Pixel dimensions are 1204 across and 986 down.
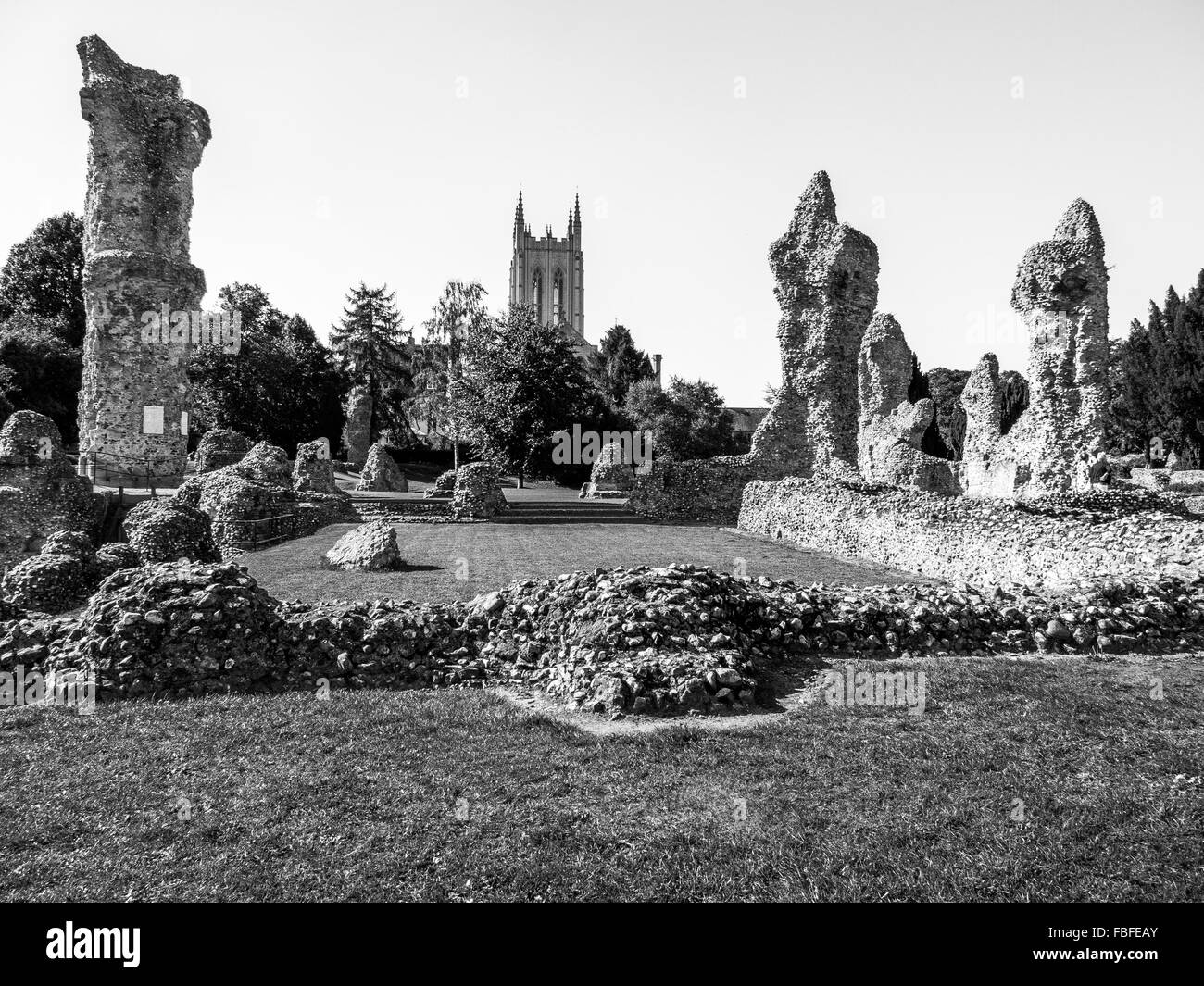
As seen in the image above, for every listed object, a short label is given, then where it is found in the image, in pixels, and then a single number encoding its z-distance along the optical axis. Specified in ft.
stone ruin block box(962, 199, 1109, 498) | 61.41
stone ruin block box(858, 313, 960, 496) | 90.63
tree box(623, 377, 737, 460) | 158.30
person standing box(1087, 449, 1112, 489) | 59.72
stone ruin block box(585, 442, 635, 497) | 126.11
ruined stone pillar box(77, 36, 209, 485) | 87.97
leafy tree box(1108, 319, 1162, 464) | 149.59
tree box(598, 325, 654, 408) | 211.00
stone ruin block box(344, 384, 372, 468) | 155.53
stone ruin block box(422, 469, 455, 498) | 105.29
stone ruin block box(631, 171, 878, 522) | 89.10
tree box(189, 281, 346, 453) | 154.71
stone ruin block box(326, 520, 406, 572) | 48.01
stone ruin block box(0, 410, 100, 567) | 52.19
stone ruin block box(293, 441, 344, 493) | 92.22
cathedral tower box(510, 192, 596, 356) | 395.34
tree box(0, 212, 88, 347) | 159.43
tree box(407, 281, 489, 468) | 171.42
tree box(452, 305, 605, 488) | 132.26
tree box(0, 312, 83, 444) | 120.37
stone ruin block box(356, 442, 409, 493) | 121.08
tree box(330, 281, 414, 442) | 190.70
